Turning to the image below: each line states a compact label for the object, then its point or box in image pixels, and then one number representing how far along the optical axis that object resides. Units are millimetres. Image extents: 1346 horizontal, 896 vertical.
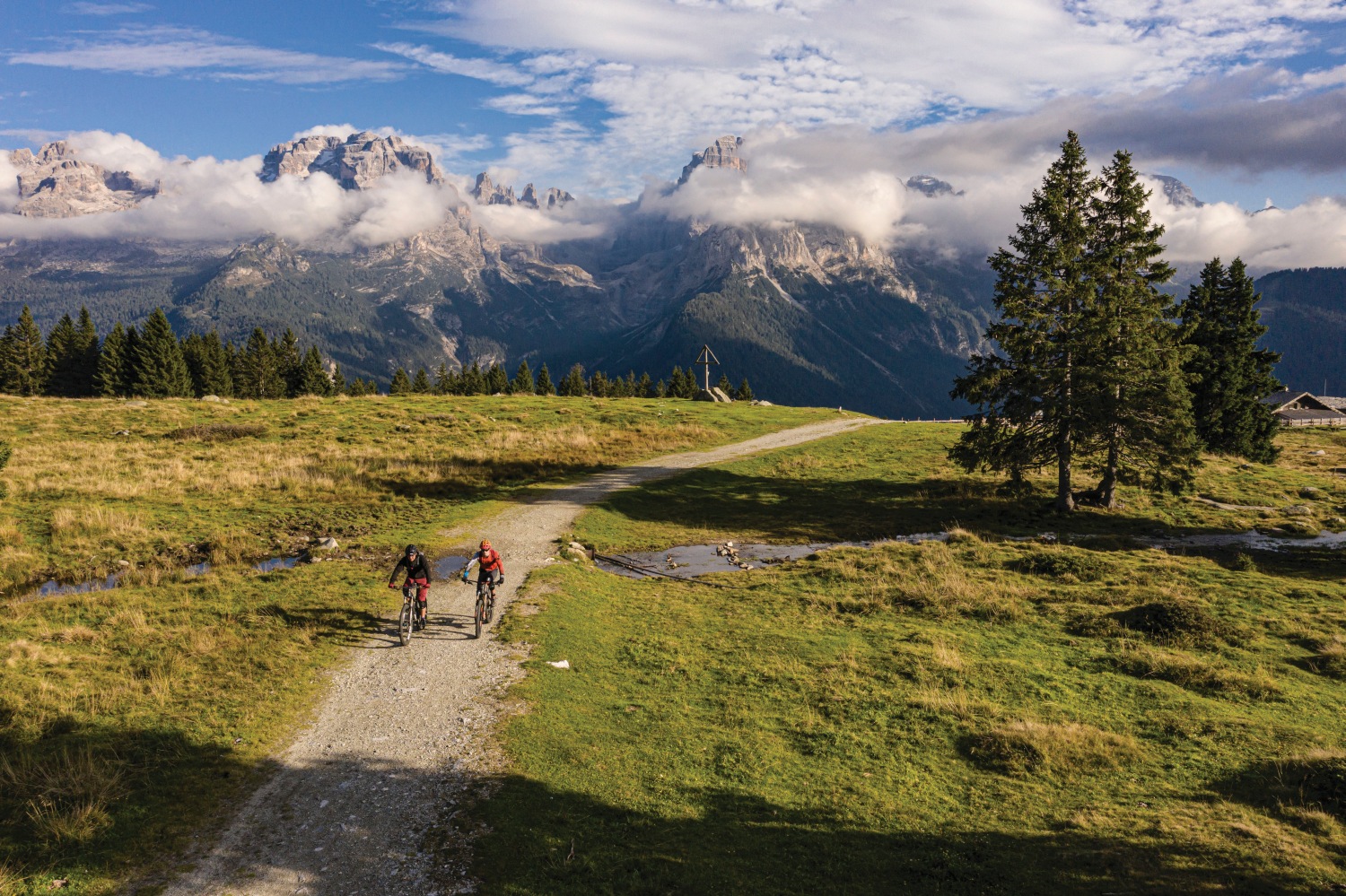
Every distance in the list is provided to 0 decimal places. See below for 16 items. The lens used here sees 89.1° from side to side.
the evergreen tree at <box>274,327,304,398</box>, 110450
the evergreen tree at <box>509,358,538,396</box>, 130875
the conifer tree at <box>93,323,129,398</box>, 87500
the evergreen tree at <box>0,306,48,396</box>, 87562
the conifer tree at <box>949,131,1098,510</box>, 34219
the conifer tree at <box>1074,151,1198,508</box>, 33750
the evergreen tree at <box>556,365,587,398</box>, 125812
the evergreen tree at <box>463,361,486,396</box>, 131212
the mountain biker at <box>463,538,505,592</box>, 19938
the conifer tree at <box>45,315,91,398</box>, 91938
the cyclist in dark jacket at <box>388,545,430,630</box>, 19203
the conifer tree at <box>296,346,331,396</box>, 109000
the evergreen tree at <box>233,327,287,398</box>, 107000
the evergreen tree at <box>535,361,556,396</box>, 118881
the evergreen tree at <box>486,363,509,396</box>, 136250
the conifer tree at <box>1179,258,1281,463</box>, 51250
